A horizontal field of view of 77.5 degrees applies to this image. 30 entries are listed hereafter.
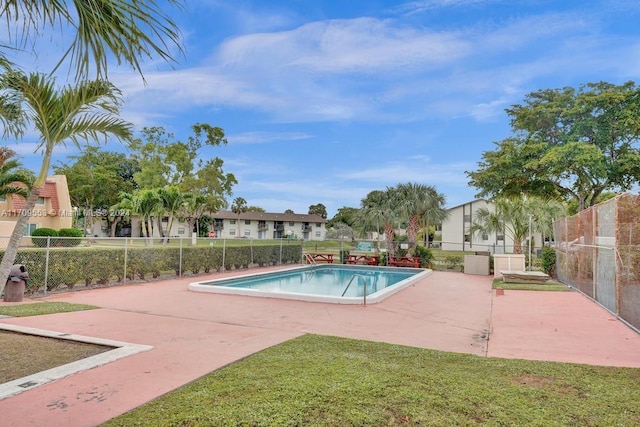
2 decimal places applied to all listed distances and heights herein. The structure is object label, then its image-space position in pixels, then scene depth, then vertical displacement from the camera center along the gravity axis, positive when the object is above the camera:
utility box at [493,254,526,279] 16.55 -1.11
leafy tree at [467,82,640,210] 15.67 +3.90
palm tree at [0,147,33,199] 15.69 +2.04
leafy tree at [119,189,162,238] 29.17 +2.11
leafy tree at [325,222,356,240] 60.34 +0.45
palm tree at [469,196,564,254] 19.30 +0.98
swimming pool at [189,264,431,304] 10.54 -1.88
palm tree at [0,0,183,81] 2.49 +1.33
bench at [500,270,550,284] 14.25 -1.46
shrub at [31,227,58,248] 24.93 -0.14
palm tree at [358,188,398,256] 22.36 +1.16
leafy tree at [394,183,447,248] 22.19 +1.71
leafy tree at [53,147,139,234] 45.97 +5.83
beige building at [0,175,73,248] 26.59 +1.55
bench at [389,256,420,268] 20.47 -1.41
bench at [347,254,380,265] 22.12 -1.40
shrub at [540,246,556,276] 16.86 -1.03
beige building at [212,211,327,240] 63.06 +1.30
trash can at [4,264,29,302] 9.27 -1.32
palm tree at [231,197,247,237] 62.66 +4.38
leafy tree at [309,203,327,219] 96.16 +5.69
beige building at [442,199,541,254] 43.16 +1.30
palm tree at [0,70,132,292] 4.47 +1.48
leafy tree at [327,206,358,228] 78.39 +3.69
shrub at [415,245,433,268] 21.00 -1.07
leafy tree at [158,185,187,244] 29.73 +2.50
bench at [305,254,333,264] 21.95 -1.39
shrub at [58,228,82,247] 22.44 -0.19
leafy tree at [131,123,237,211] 36.91 +6.21
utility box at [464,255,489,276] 18.34 -1.31
